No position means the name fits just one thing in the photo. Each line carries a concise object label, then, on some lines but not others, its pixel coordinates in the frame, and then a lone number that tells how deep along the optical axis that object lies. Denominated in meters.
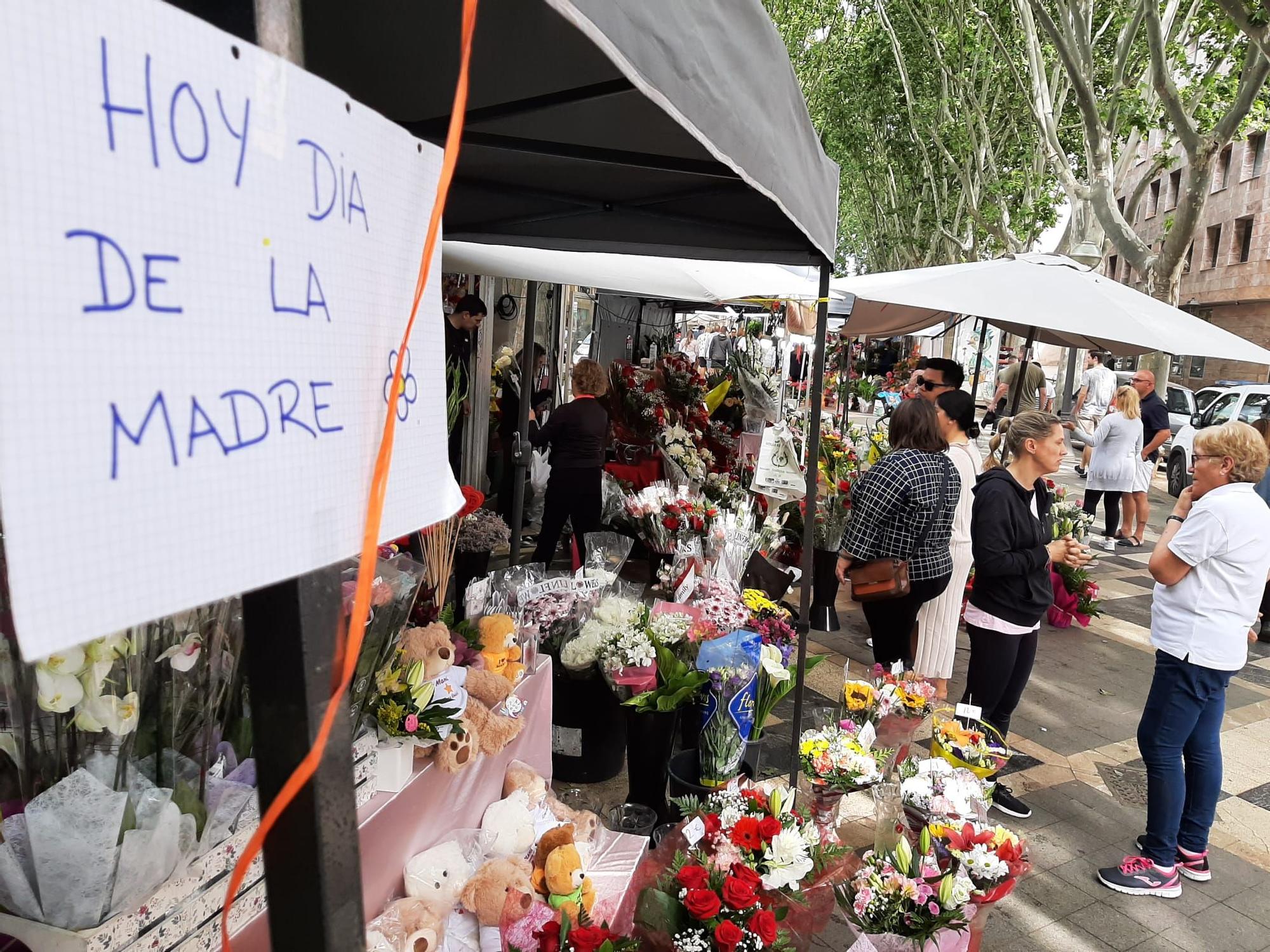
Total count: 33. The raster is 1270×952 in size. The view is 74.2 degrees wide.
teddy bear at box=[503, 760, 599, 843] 2.72
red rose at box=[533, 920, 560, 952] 2.02
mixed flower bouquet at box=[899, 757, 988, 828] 2.69
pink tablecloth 2.17
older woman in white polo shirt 3.31
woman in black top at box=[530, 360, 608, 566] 6.16
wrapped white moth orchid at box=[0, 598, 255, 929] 1.44
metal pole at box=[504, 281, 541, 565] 6.21
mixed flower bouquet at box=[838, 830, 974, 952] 2.33
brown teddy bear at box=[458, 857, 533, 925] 2.21
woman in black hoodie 3.85
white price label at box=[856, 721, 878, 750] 3.16
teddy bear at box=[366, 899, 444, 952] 2.05
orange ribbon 0.73
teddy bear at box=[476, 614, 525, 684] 3.05
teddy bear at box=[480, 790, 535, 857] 2.54
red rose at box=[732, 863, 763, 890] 2.18
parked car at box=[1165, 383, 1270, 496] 12.77
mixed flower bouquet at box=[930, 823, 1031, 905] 2.44
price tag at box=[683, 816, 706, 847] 2.39
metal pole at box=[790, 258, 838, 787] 2.84
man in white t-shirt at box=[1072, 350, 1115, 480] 12.64
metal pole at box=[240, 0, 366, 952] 0.82
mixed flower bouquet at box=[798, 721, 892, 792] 3.03
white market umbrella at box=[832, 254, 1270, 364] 4.62
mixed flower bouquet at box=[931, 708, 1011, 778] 3.11
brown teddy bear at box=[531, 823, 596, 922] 2.34
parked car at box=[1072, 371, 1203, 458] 15.65
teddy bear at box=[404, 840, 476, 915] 2.30
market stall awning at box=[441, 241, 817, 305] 4.96
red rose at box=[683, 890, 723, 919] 2.09
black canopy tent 0.83
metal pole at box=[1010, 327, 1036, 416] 7.89
